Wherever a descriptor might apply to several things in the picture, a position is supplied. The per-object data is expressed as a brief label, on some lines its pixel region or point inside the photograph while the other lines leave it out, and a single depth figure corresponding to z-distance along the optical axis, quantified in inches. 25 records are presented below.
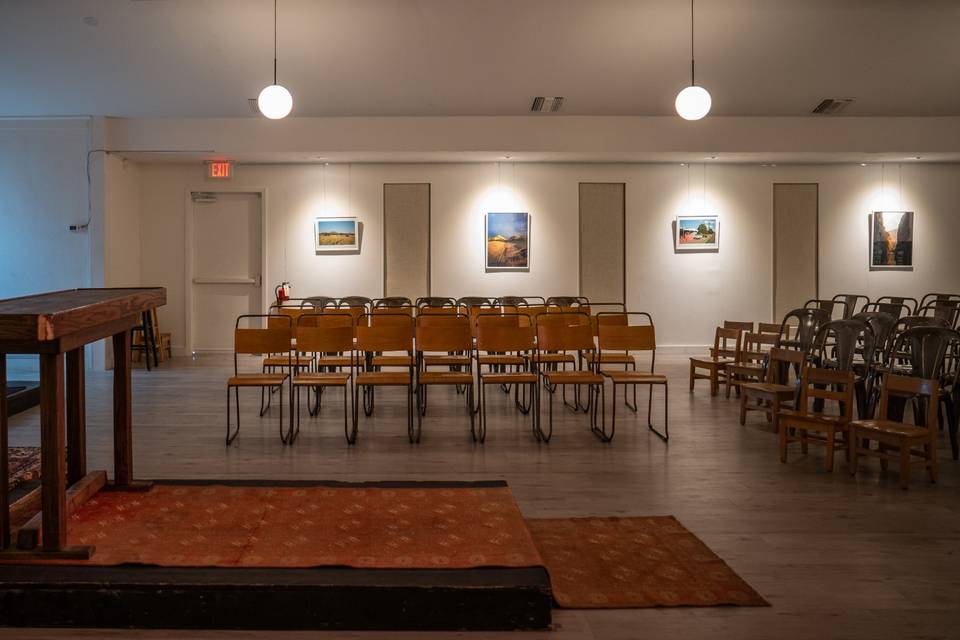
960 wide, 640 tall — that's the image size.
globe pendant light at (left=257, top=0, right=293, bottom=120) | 295.0
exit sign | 476.1
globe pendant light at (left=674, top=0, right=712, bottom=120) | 298.6
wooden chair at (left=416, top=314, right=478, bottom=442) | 260.5
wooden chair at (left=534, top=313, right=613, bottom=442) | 257.2
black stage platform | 117.0
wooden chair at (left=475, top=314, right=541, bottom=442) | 247.9
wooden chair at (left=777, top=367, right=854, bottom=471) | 210.2
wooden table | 114.1
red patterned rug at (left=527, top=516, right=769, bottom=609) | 127.5
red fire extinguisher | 468.8
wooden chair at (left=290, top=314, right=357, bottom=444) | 250.2
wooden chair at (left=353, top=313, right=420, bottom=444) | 244.2
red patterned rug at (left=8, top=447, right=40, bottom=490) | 176.0
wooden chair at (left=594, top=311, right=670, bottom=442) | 268.1
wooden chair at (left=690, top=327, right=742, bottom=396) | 334.0
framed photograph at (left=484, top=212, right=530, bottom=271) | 493.4
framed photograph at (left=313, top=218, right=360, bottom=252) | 490.0
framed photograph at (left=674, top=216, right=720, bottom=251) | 497.0
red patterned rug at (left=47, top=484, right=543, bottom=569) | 127.0
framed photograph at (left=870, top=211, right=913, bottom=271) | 502.3
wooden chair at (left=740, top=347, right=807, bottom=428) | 246.4
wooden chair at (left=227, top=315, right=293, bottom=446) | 256.3
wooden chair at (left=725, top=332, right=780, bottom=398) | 303.4
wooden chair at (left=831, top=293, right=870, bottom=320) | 417.5
